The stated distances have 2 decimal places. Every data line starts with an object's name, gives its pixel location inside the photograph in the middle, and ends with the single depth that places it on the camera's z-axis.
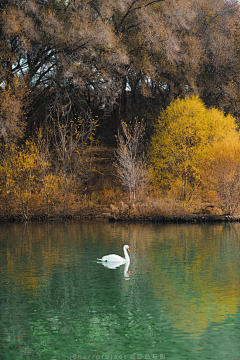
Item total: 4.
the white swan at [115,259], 16.92
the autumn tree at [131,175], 33.81
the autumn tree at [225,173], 32.28
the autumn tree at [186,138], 36.97
